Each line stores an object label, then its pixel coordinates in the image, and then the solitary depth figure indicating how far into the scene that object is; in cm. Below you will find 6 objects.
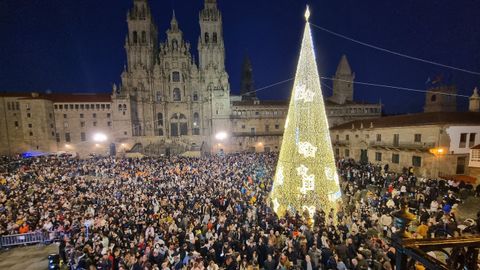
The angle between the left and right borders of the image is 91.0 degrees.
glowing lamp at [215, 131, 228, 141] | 4509
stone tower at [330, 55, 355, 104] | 5197
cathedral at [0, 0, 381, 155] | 4281
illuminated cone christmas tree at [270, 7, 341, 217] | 1067
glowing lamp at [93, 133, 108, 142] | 4450
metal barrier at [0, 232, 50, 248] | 1181
